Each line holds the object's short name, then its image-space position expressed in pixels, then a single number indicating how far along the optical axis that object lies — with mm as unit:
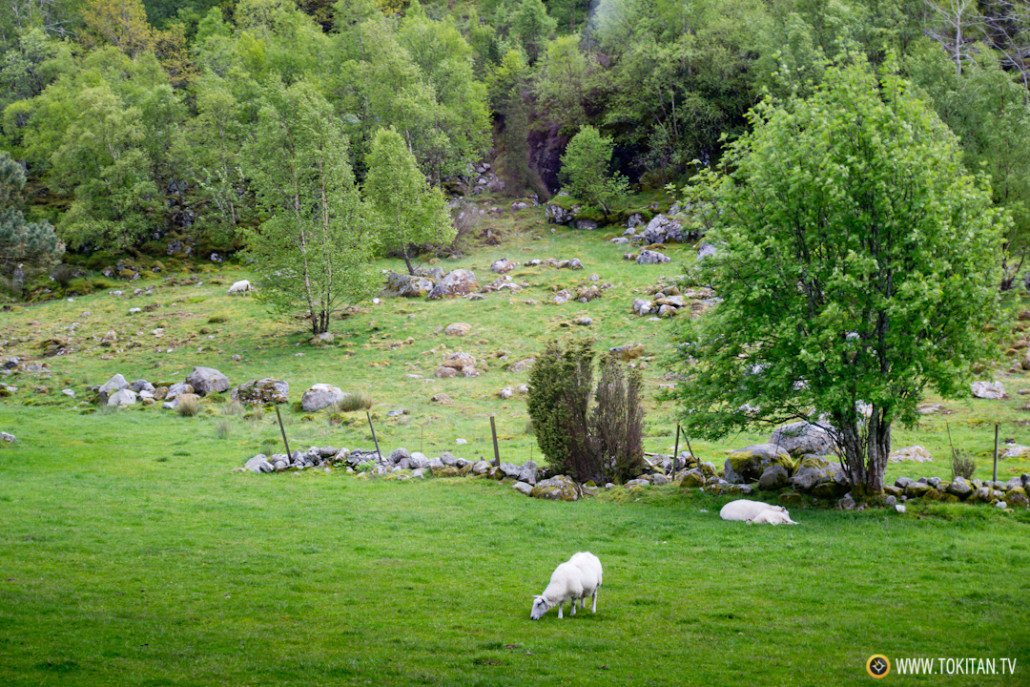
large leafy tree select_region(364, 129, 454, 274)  57188
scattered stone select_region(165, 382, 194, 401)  35312
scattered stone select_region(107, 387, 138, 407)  34531
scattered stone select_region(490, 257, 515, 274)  56503
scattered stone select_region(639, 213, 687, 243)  59656
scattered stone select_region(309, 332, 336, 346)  44438
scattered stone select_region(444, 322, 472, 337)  42875
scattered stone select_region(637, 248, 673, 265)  53781
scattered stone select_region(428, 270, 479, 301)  52469
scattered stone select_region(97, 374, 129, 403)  35625
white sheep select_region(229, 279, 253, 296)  58062
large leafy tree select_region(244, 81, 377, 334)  43438
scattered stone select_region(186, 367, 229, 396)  36219
